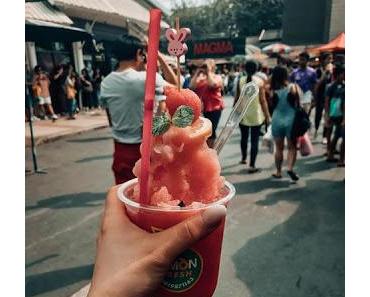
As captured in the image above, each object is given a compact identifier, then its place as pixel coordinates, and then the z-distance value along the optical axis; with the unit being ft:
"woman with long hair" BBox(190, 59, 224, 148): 21.07
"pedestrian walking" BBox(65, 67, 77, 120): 39.46
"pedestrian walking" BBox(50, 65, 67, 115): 40.29
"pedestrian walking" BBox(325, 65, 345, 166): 21.04
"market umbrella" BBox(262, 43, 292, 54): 81.25
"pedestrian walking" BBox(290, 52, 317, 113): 28.43
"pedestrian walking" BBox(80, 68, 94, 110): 44.88
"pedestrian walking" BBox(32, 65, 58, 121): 36.52
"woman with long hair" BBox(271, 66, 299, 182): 17.58
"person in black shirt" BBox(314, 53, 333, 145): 25.73
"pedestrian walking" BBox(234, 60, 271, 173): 18.96
